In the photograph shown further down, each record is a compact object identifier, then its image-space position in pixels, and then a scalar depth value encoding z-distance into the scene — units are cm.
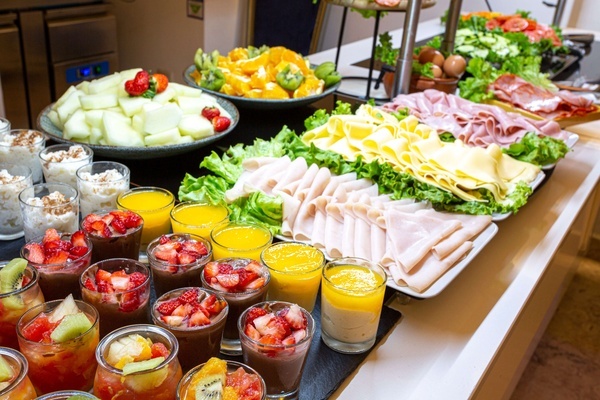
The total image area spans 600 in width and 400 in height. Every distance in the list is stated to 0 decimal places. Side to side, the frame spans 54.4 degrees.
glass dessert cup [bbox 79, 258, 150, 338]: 96
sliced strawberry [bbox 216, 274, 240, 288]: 100
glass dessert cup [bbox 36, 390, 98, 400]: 73
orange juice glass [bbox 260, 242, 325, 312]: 108
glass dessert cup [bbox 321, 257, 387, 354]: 104
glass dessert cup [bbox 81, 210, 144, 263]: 114
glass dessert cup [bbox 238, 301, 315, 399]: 88
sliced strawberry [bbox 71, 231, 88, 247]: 108
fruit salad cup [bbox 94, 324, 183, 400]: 79
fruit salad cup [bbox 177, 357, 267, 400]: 78
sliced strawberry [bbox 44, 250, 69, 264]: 104
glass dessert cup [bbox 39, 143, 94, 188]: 140
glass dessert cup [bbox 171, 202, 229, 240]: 122
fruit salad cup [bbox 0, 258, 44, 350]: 93
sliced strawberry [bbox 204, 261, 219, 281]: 101
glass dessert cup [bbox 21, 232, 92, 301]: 103
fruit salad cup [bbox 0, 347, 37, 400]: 75
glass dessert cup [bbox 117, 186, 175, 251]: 128
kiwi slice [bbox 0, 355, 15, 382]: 77
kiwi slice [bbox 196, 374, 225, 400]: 77
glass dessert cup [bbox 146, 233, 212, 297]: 105
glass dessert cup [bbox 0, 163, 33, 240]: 128
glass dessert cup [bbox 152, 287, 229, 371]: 90
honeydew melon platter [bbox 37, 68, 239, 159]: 160
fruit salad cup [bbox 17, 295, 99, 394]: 84
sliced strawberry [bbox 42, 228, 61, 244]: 108
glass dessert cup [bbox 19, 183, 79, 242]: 122
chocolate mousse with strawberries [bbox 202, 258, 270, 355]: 100
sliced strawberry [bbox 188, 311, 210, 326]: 90
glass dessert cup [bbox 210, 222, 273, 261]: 113
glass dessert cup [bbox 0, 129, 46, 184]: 145
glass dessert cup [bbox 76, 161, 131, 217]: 133
